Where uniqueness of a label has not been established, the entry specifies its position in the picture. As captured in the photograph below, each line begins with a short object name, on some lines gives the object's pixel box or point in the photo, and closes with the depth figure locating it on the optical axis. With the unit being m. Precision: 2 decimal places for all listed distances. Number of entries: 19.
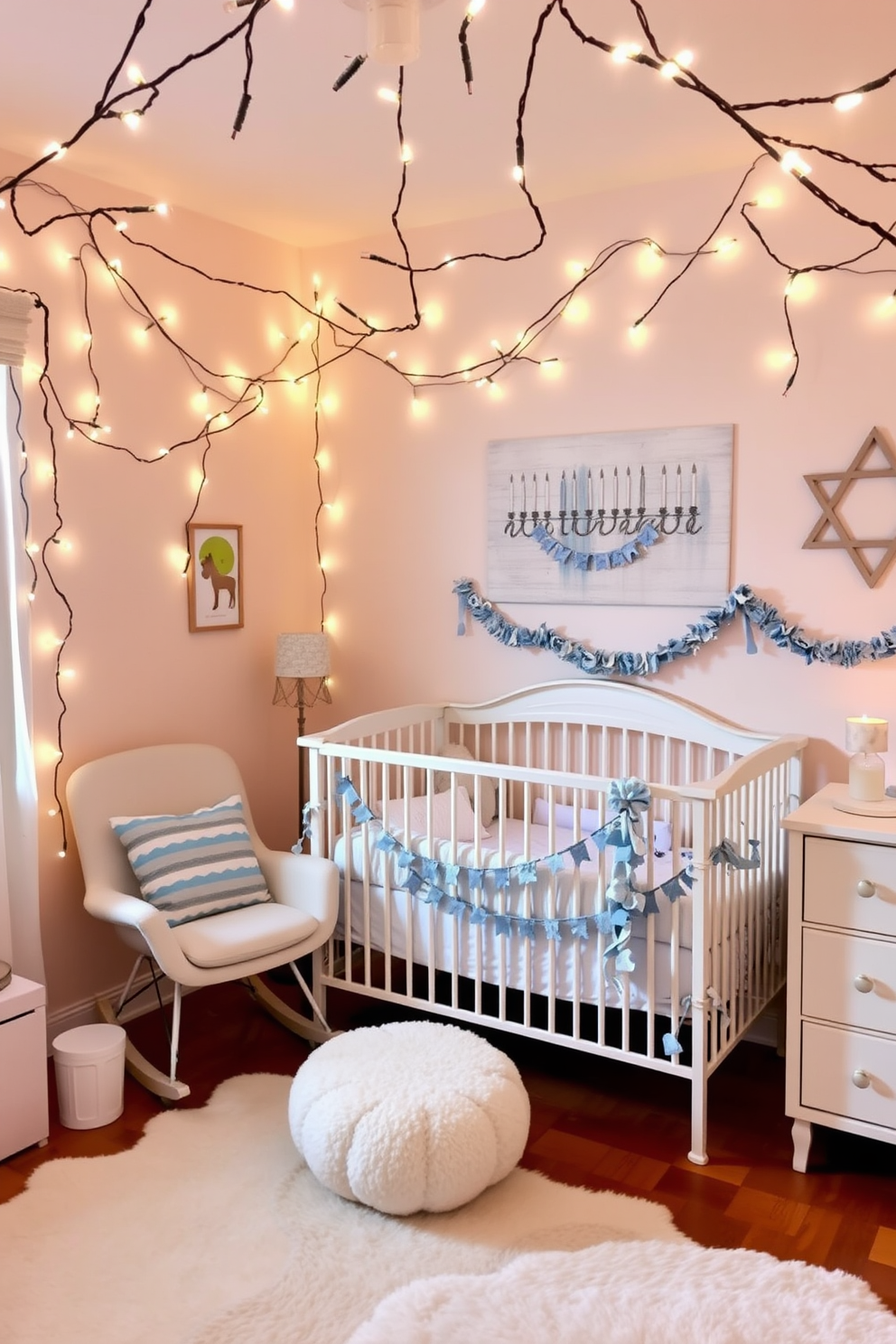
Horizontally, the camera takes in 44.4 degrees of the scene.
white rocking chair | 2.82
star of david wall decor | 2.88
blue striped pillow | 3.03
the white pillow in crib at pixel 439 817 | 3.20
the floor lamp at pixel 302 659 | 3.59
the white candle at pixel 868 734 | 2.59
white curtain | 2.97
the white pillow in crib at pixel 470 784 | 3.48
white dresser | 2.42
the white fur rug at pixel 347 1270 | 1.96
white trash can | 2.69
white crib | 2.61
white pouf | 2.25
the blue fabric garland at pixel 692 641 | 2.95
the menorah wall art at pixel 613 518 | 3.17
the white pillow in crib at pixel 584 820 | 3.15
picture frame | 3.53
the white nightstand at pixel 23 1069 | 2.56
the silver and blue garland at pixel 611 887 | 2.57
